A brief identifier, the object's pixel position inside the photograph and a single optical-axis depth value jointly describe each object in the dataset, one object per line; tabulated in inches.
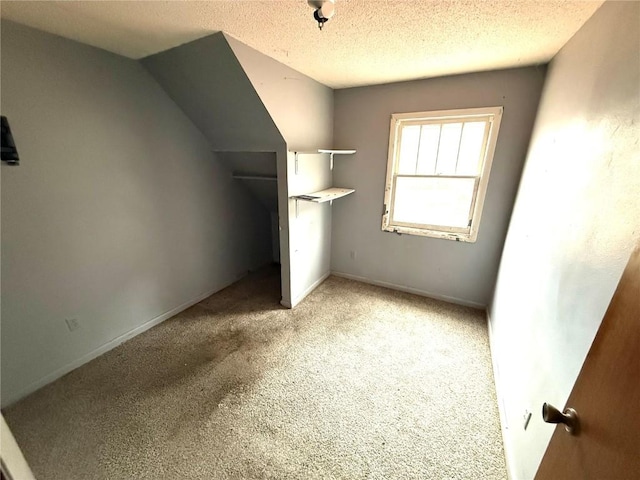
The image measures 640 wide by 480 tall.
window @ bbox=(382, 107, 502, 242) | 94.0
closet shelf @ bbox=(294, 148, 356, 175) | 95.0
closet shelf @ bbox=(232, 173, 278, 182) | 105.3
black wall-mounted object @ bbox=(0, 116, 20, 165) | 55.4
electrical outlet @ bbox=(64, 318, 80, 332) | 72.1
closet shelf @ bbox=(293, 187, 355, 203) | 94.0
